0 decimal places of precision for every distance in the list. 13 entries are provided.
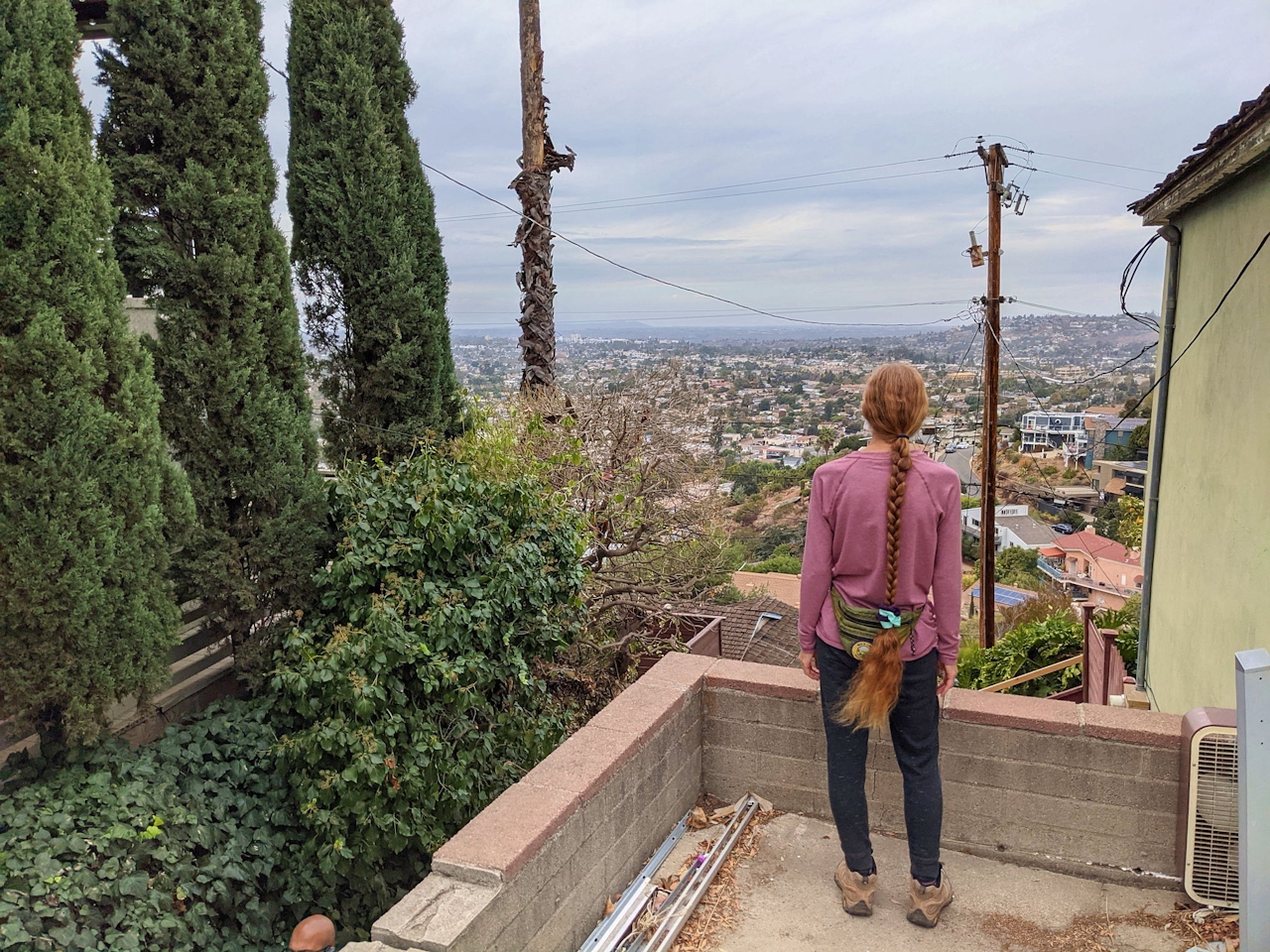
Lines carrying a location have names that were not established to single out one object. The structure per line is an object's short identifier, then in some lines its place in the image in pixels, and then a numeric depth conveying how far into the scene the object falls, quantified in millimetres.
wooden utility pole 14664
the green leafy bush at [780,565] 40562
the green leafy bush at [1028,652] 14000
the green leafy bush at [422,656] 4262
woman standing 2727
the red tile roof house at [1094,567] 30203
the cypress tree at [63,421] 3619
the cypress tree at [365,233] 6359
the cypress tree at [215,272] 4777
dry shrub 7852
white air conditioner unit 2744
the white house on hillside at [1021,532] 43188
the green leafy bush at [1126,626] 9930
